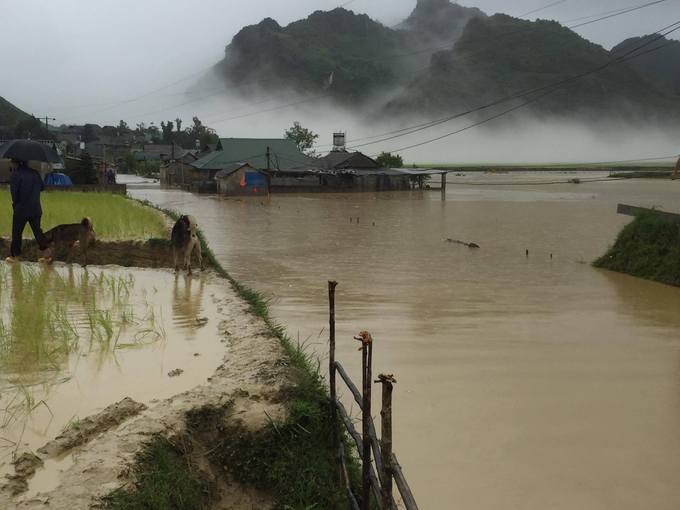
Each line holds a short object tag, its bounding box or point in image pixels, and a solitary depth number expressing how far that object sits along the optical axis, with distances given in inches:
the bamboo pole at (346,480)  128.0
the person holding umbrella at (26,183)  314.0
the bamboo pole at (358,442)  121.9
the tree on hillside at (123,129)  4594.0
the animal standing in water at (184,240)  354.9
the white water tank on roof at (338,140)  2384.4
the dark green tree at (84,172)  1449.3
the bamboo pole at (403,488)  99.3
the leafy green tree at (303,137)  2596.0
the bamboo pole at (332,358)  150.9
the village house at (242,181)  1715.1
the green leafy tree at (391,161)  2596.0
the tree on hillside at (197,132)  3442.2
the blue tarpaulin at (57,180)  1285.7
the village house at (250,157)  1955.0
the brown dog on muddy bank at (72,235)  368.2
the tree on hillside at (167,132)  3657.2
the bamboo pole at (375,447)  115.7
